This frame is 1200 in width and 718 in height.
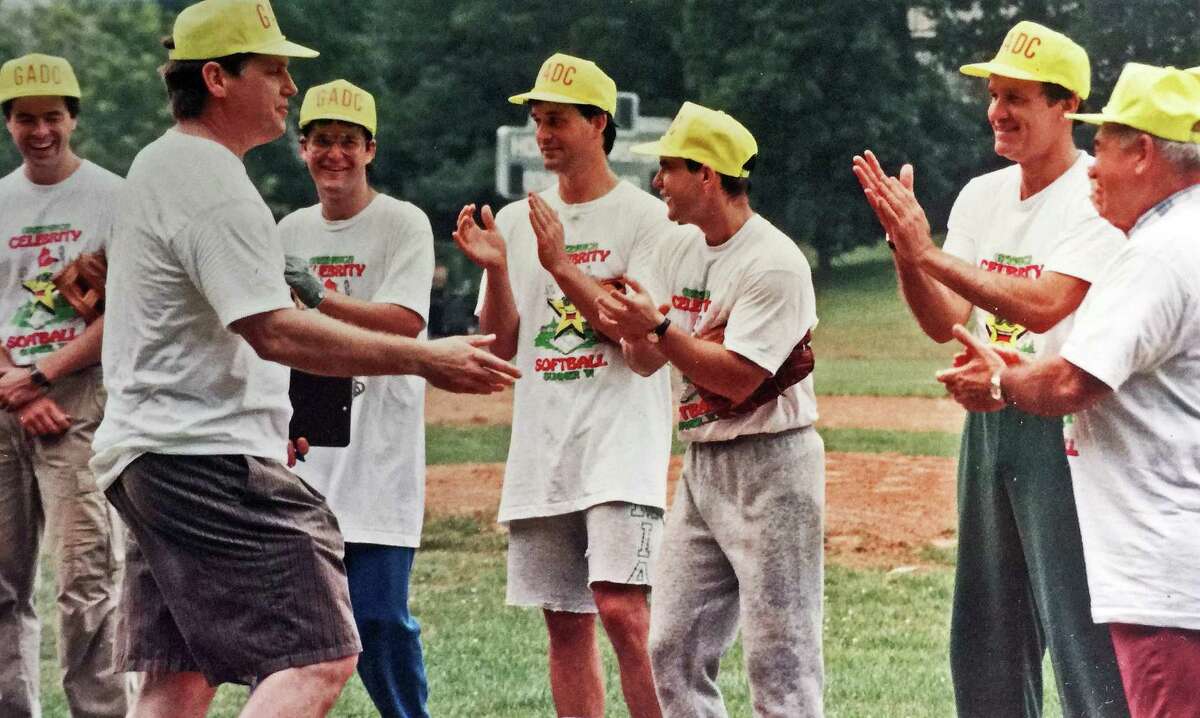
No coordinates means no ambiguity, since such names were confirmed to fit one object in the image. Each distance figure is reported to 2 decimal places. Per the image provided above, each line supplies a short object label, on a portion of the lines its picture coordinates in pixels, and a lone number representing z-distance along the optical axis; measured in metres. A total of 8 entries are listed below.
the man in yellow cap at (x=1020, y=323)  4.04
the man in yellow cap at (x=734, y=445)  4.26
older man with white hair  3.30
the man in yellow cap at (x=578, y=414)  4.75
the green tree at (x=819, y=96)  12.17
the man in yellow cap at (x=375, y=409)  4.98
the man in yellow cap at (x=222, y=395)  3.56
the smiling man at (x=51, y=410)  5.09
